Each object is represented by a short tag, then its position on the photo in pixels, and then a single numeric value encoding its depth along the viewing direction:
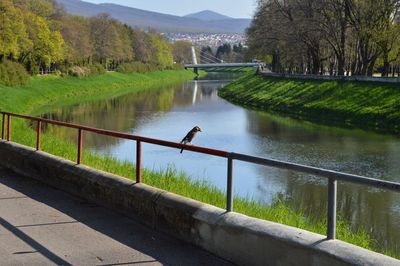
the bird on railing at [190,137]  9.05
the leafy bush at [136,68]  118.69
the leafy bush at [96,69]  95.06
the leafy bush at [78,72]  86.69
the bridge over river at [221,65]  152.70
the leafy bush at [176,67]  172.05
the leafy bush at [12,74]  56.19
